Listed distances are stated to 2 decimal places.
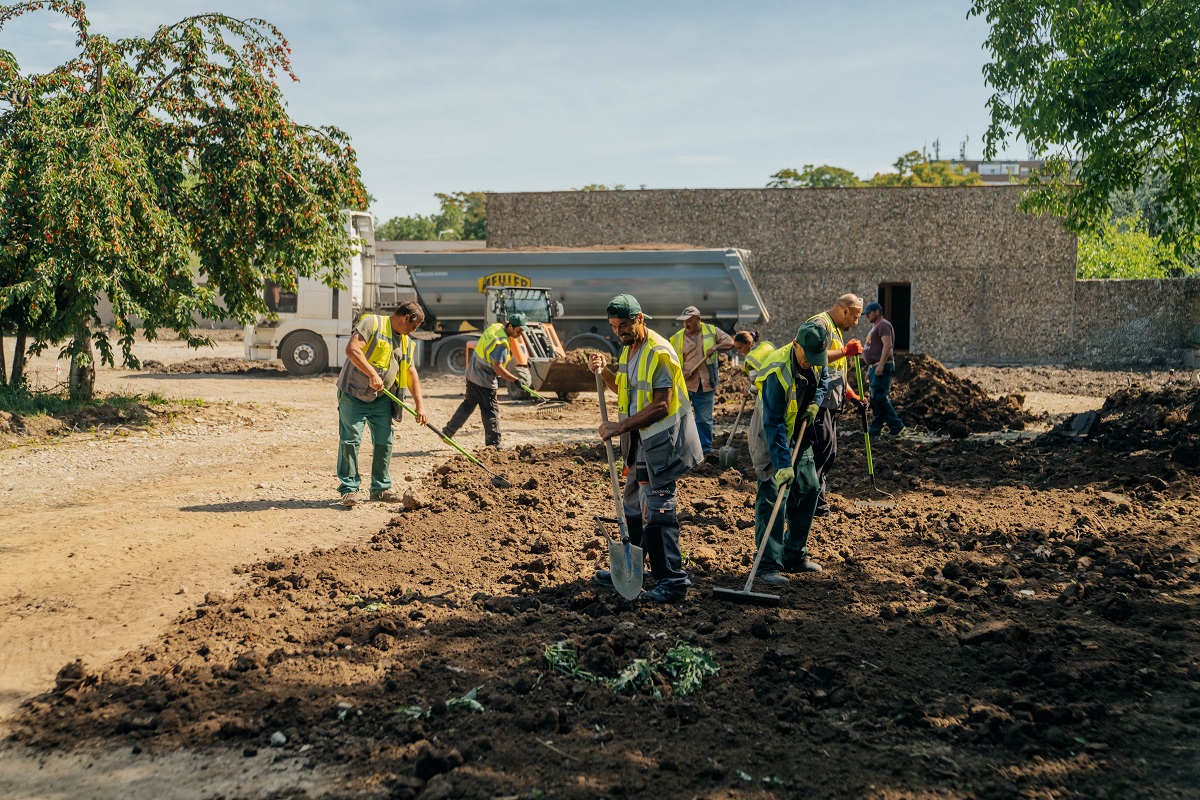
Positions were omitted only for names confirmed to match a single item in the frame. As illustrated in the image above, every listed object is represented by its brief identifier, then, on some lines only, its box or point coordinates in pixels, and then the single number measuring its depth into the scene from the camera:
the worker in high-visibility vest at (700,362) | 10.19
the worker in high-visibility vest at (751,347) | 8.36
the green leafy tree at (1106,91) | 11.39
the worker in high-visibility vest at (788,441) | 6.01
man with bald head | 6.51
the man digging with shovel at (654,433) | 5.50
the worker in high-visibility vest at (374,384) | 8.32
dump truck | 21.06
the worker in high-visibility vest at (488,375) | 10.97
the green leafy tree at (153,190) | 11.88
